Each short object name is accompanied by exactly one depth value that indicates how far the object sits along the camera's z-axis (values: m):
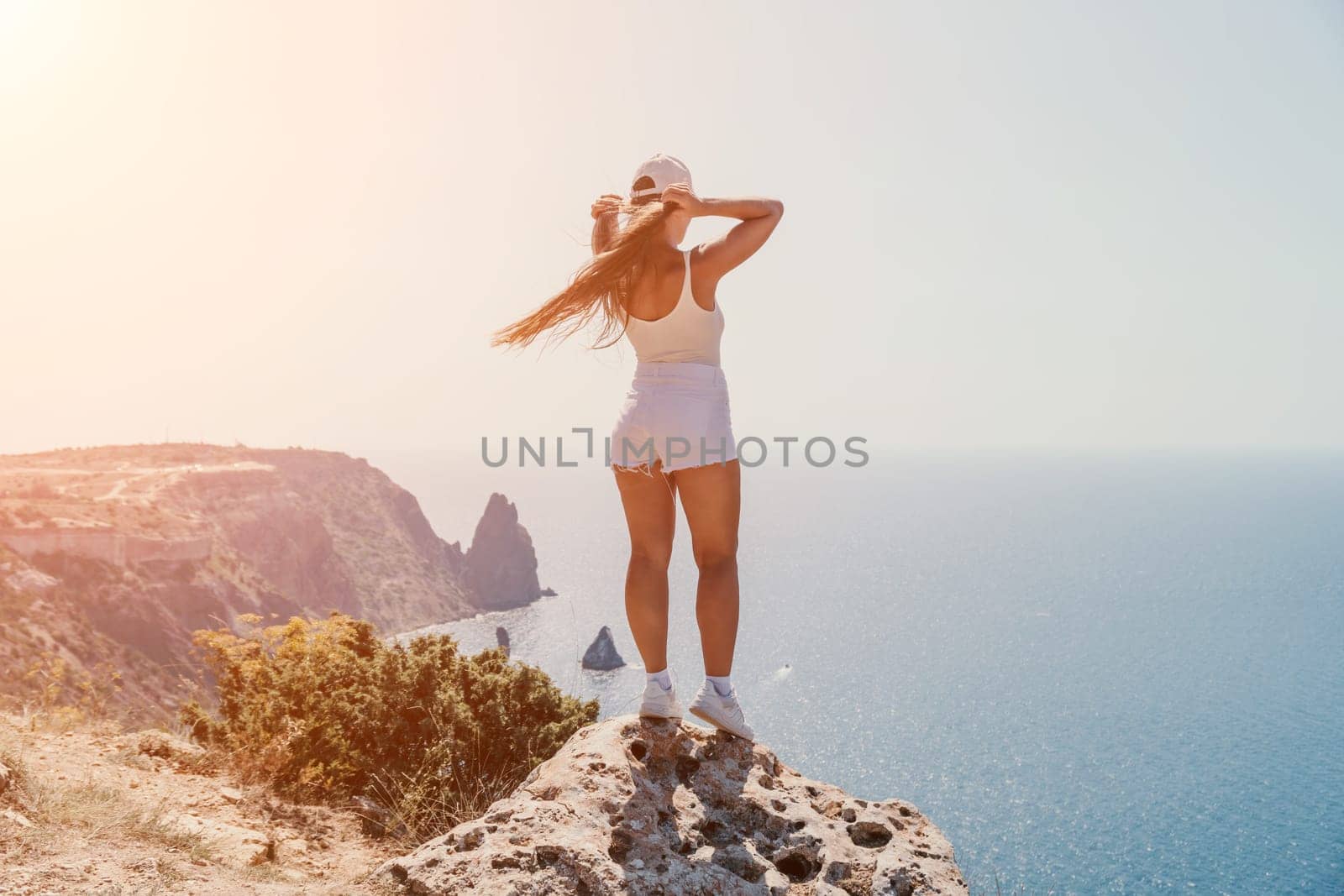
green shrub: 6.01
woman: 4.15
